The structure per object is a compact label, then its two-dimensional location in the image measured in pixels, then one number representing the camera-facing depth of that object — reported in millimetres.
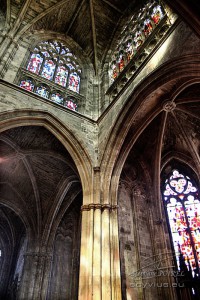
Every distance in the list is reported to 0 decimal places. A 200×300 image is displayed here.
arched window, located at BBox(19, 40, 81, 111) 10234
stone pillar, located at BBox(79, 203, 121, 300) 6027
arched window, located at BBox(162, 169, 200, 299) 9203
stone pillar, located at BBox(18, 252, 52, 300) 10961
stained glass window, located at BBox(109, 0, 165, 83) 9648
